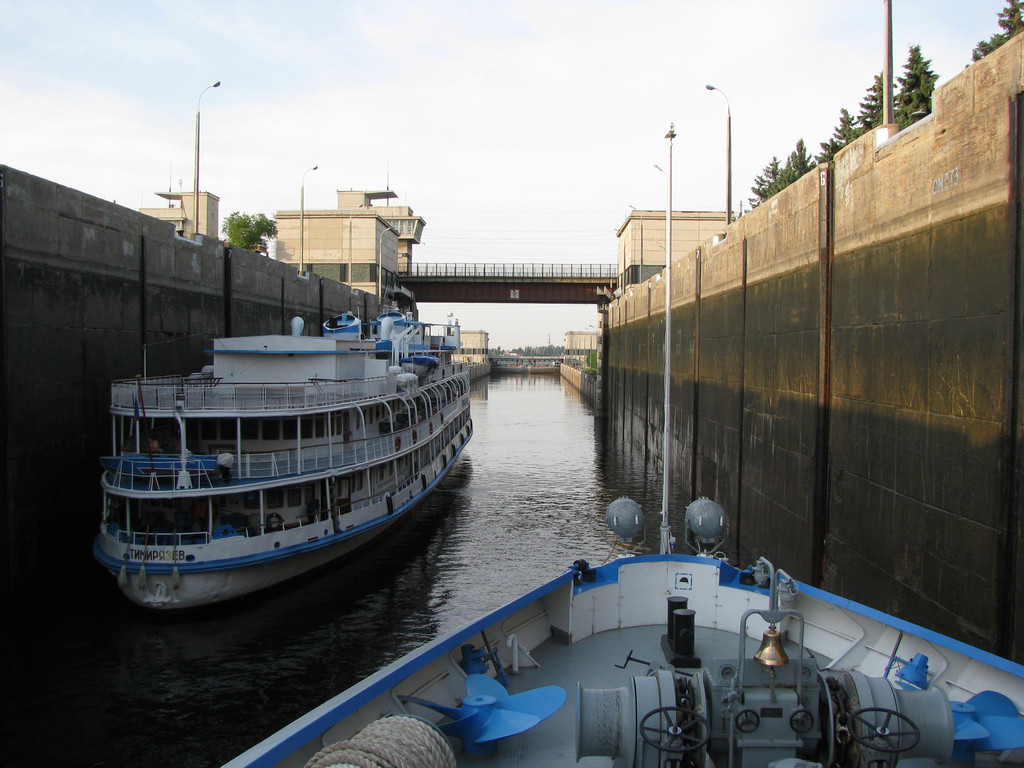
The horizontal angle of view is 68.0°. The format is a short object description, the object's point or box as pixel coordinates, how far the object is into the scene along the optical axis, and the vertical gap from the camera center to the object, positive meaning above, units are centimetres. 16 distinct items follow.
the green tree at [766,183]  8418 +2103
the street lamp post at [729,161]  3550 +953
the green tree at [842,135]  5666 +1747
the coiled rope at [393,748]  544 -285
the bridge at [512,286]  8131 +850
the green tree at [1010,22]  3728 +1703
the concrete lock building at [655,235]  7094 +1225
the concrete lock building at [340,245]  7500 +1176
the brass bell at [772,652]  593 -226
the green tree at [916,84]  4300 +1637
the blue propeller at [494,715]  708 -337
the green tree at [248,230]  6950 +1239
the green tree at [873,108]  5097 +1754
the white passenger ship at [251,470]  1886 -302
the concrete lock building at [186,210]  6938 +1593
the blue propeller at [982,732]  668 -327
